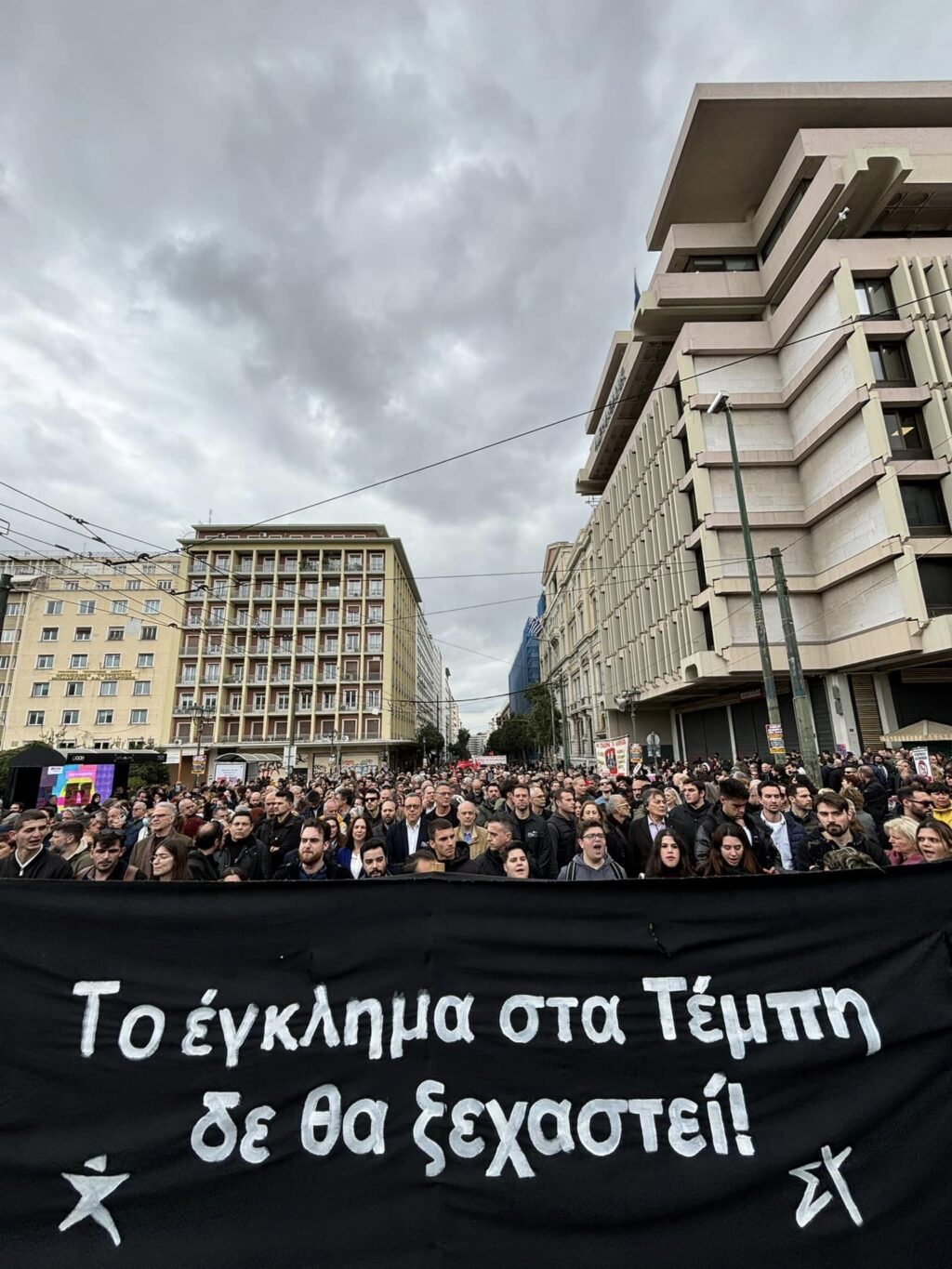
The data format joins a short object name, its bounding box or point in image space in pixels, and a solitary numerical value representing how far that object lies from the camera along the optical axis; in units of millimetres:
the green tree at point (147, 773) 36594
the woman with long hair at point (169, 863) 4648
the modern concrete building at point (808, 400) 23766
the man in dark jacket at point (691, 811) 6797
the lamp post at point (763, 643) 13912
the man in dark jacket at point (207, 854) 5648
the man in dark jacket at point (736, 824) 5539
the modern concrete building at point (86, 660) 56281
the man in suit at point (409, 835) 6977
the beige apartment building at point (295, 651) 56438
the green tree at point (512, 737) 83125
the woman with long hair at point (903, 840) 4773
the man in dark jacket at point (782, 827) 5707
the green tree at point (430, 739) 75125
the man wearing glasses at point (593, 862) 4844
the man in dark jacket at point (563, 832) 6762
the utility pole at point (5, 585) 12438
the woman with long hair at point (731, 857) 4445
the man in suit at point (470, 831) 6598
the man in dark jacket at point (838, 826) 4926
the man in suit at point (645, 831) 6414
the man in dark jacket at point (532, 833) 6355
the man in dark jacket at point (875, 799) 9211
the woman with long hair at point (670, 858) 4630
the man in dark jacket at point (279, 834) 6276
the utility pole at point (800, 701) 13188
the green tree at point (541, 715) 63438
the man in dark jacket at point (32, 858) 5004
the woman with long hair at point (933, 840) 4500
